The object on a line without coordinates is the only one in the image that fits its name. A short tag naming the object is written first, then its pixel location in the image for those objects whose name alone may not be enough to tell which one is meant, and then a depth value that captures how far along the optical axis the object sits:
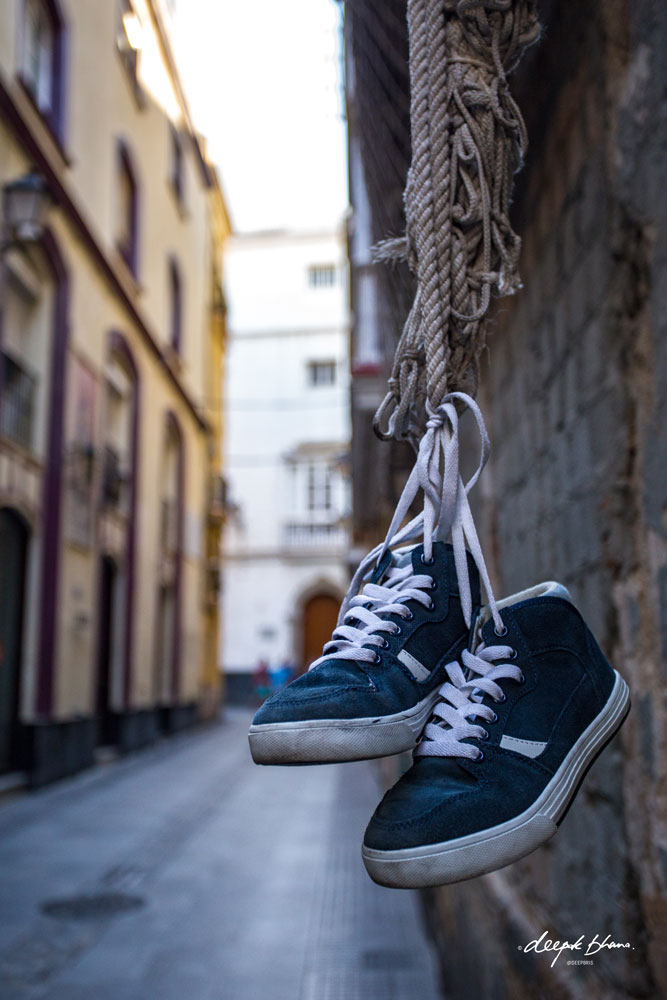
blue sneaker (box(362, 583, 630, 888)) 1.12
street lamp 9.11
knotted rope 1.30
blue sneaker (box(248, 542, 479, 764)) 1.10
